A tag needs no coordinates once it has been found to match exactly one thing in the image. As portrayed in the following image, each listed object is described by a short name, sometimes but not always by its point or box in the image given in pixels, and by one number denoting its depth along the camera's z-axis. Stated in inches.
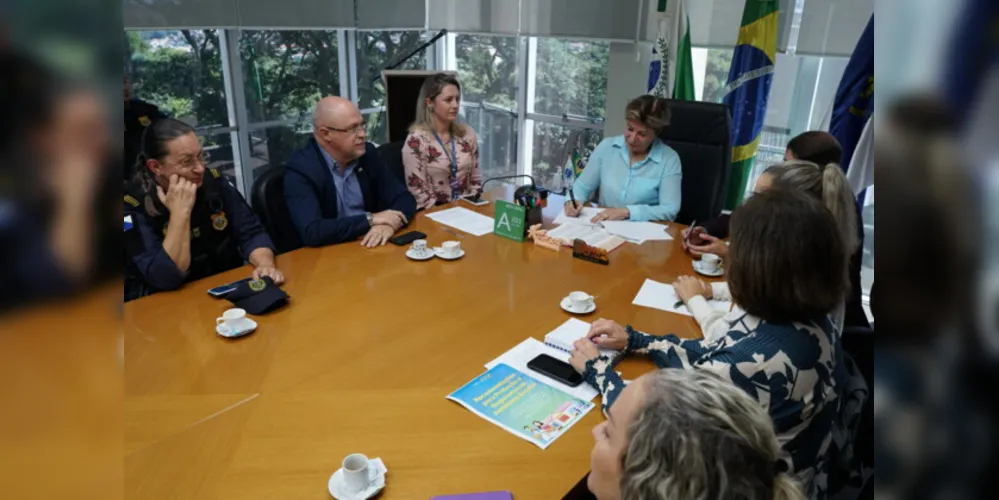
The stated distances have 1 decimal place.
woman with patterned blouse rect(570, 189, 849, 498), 49.5
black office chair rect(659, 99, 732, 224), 113.1
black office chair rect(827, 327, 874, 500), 53.0
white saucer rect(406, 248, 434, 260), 84.6
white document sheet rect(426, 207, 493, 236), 97.6
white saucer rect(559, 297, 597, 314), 69.9
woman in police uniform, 72.9
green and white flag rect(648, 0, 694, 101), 137.9
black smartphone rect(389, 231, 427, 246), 90.8
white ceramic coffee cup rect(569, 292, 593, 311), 69.8
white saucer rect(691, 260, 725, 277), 81.6
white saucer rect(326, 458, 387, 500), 43.1
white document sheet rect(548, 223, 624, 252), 91.7
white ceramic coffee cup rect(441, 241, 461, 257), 85.5
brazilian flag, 128.6
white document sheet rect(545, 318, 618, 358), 62.3
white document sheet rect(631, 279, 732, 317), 72.4
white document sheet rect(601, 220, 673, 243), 96.1
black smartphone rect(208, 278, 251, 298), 71.2
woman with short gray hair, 32.0
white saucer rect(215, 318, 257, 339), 62.9
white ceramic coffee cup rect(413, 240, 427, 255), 86.0
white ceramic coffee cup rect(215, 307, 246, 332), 63.7
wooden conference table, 46.1
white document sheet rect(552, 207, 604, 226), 100.9
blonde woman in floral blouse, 120.3
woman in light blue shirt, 106.3
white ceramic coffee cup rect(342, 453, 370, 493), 43.2
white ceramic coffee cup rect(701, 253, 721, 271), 82.2
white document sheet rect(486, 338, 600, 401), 56.0
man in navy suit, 91.0
